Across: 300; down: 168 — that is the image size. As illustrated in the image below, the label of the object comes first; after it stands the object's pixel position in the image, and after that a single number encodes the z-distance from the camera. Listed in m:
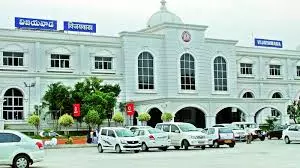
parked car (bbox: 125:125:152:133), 32.26
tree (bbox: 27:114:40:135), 44.03
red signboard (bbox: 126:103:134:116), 48.75
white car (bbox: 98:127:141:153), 28.73
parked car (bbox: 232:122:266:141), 41.47
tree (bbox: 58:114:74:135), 43.69
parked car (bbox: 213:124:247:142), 38.72
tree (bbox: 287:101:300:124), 56.91
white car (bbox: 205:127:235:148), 32.25
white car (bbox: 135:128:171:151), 30.11
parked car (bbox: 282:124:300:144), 33.79
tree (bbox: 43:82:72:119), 48.62
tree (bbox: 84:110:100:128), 44.06
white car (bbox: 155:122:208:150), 30.19
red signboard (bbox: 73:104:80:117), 45.40
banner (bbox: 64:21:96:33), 53.00
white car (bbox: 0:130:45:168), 18.30
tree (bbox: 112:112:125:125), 47.13
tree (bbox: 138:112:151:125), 48.06
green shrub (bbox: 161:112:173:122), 47.84
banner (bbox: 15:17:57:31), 51.00
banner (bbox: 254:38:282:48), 66.56
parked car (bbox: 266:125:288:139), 43.41
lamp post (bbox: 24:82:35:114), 50.50
